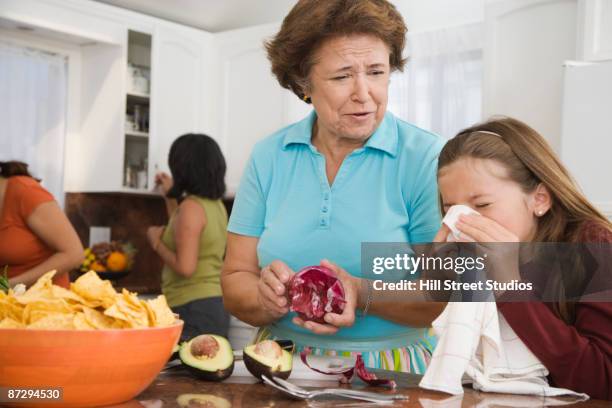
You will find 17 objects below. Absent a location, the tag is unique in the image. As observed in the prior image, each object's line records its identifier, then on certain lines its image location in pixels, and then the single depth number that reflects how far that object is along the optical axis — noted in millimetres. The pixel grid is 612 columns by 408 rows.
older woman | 1549
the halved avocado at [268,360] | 1097
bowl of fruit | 4199
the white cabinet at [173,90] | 4555
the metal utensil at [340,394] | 1008
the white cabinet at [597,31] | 3230
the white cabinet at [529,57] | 3496
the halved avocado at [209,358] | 1139
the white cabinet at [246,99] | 4605
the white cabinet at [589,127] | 3188
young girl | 1136
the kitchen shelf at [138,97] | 4516
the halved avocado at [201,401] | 963
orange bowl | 897
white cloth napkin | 1102
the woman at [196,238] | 3408
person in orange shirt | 2812
